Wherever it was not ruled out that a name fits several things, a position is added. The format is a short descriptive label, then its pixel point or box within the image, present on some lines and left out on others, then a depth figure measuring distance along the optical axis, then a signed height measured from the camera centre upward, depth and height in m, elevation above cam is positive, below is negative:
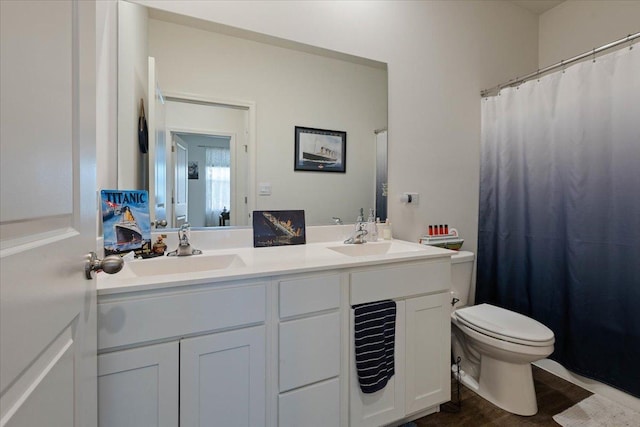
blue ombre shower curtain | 1.60 +0.02
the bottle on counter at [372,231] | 1.87 -0.13
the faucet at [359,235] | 1.78 -0.15
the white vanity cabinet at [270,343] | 0.92 -0.49
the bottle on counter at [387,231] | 1.91 -0.13
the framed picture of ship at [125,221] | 1.18 -0.04
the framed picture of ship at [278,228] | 1.59 -0.09
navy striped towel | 1.27 -0.58
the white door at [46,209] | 0.39 +0.00
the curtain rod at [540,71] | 1.53 +0.94
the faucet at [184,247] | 1.34 -0.17
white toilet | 1.47 -0.75
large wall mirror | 1.40 +0.53
